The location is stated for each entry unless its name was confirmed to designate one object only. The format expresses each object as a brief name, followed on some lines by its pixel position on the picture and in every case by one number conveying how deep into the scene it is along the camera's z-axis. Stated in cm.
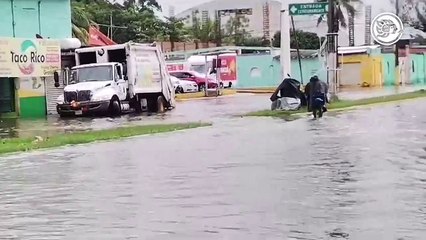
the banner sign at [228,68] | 6688
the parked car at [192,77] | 6028
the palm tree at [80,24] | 5031
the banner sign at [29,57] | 3456
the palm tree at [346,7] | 6969
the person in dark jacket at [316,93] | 2830
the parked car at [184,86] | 5714
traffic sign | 3281
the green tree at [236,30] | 10012
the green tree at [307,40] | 9540
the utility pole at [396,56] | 7119
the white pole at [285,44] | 3478
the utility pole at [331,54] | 3725
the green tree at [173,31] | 8350
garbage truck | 3500
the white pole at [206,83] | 5263
